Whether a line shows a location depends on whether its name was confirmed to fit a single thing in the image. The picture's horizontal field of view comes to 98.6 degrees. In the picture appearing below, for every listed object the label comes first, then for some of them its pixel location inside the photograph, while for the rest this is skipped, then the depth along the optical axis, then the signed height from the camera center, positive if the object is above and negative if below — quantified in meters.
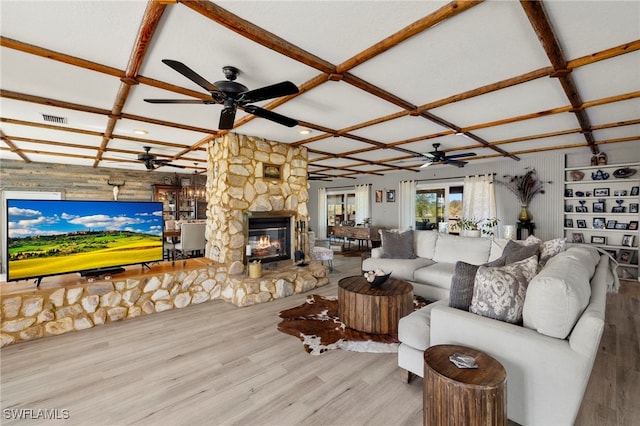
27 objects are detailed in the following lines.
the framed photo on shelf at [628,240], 5.05 -0.49
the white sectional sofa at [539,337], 1.42 -0.74
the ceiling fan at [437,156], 4.82 +0.99
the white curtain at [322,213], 11.08 -0.07
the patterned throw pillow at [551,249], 3.08 -0.41
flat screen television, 2.81 -0.30
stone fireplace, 4.12 +0.20
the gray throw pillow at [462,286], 1.95 -0.53
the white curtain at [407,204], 8.33 +0.24
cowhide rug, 2.61 -1.27
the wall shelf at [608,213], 5.07 +0.01
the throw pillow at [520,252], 2.96 -0.44
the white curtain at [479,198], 6.73 +0.37
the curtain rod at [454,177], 6.82 +0.94
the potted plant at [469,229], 4.60 -0.29
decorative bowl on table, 2.93 -0.71
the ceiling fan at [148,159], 5.21 +0.99
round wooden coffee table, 2.77 -0.98
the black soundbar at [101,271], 3.20 -0.74
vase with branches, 6.07 +0.55
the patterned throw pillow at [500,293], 1.74 -0.52
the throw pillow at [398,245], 4.55 -0.55
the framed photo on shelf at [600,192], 5.29 +0.42
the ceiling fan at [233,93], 2.07 +0.94
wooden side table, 1.34 -0.91
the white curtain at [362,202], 9.48 +0.32
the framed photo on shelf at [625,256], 5.12 -0.80
